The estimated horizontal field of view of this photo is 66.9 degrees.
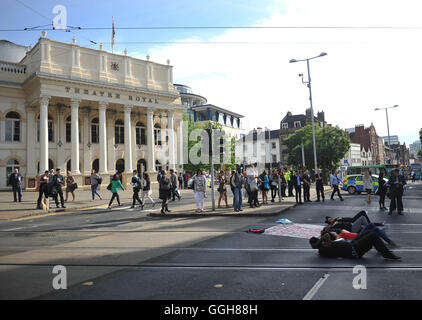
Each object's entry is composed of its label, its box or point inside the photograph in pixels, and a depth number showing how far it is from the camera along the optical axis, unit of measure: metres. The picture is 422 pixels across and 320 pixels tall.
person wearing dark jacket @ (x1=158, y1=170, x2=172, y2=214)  13.12
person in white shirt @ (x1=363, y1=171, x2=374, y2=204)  16.23
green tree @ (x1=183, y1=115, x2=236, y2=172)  49.39
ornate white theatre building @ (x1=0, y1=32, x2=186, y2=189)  31.84
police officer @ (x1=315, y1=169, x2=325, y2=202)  17.59
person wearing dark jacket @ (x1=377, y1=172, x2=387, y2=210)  13.70
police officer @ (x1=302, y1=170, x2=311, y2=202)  17.42
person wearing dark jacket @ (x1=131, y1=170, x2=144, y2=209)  16.18
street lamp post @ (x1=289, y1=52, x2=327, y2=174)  26.66
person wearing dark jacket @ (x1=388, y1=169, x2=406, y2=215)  11.88
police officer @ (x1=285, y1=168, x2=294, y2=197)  20.75
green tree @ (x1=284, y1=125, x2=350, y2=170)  49.06
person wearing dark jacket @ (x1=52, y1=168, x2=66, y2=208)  15.53
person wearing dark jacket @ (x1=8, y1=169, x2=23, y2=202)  18.73
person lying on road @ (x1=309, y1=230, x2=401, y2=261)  5.50
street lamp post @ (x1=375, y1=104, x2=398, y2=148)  40.68
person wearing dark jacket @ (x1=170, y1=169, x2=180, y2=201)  18.48
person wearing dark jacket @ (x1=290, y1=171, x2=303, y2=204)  16.04
